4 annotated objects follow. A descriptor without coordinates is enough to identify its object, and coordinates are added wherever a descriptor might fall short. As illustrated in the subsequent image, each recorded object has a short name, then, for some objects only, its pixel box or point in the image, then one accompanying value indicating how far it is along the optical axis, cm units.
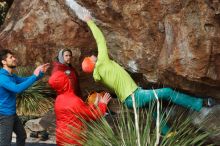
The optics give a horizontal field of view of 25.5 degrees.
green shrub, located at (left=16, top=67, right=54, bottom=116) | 1041
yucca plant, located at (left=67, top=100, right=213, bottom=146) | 599
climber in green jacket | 695
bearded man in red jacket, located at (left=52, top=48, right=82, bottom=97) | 710
